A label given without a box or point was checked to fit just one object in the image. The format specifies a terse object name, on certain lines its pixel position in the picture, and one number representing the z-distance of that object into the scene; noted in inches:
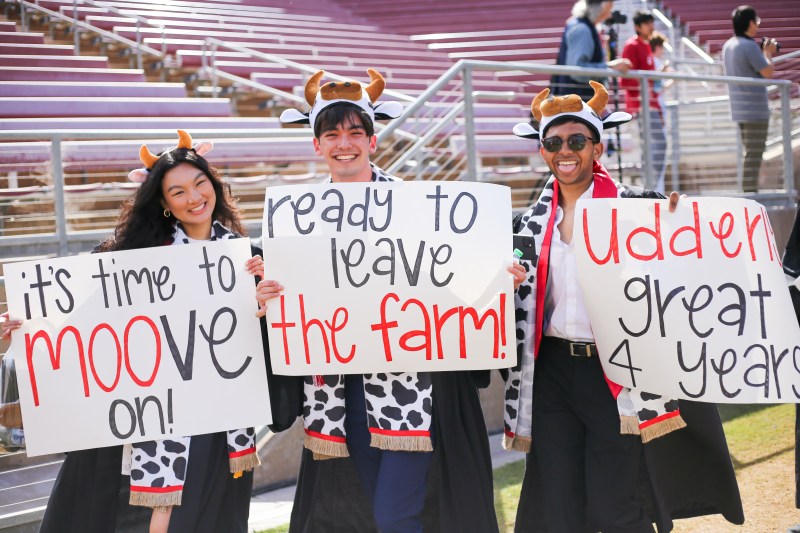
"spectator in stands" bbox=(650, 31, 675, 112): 378.9
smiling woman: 128.5
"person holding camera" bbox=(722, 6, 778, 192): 349.4
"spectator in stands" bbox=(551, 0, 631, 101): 276.7
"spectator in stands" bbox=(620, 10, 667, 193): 318.7
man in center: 127.6
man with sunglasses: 133.5
